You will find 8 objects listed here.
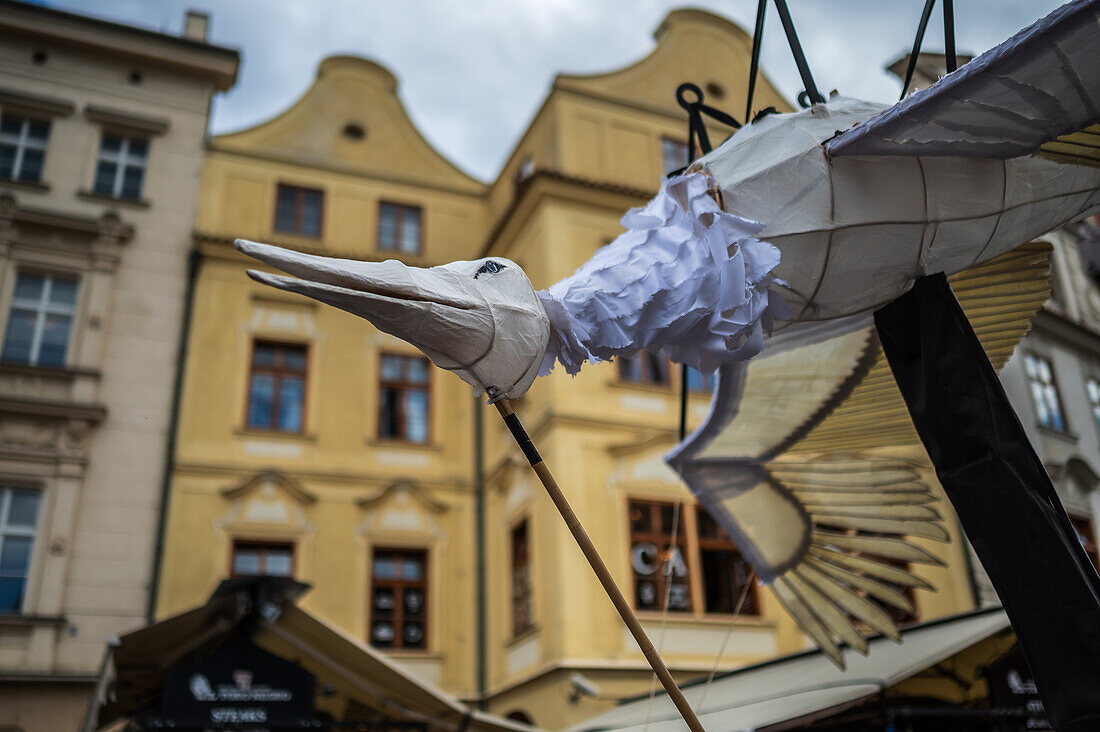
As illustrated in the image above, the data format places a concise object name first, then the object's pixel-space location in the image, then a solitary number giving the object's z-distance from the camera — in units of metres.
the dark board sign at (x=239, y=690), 7.98
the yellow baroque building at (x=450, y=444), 11.67
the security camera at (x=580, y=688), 10.44
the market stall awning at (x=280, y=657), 8.13
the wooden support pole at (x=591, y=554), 3.20
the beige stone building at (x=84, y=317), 11.45
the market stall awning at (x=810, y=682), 6.79
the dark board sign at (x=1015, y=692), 7.79
